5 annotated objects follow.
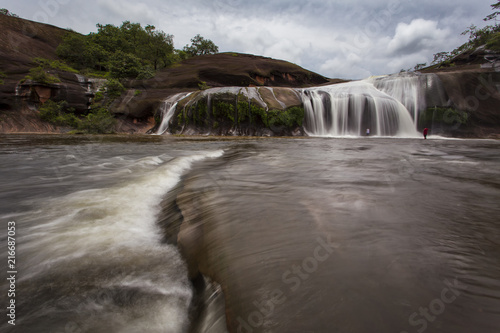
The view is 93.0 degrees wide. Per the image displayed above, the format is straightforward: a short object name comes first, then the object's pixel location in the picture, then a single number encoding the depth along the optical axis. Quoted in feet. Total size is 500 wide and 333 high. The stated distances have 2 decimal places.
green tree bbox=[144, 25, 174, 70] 116.26
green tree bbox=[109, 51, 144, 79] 83.71
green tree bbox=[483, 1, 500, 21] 84.69
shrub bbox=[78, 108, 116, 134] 60.44
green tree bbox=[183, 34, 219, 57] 185.78
